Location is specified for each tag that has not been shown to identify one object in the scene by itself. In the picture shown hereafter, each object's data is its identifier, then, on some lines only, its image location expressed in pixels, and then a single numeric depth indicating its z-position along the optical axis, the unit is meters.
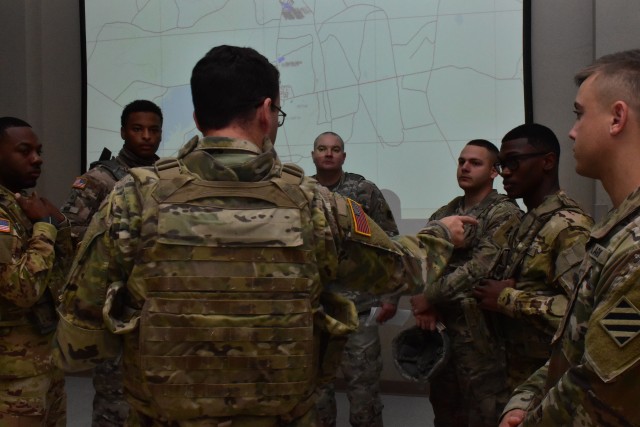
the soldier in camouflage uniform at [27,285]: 2.24
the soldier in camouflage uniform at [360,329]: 3.43
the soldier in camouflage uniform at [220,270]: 1.40
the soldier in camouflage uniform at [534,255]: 2.24
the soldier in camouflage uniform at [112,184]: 2.98
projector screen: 3.85
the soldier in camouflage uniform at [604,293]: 1.03
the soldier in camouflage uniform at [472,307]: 2.72
